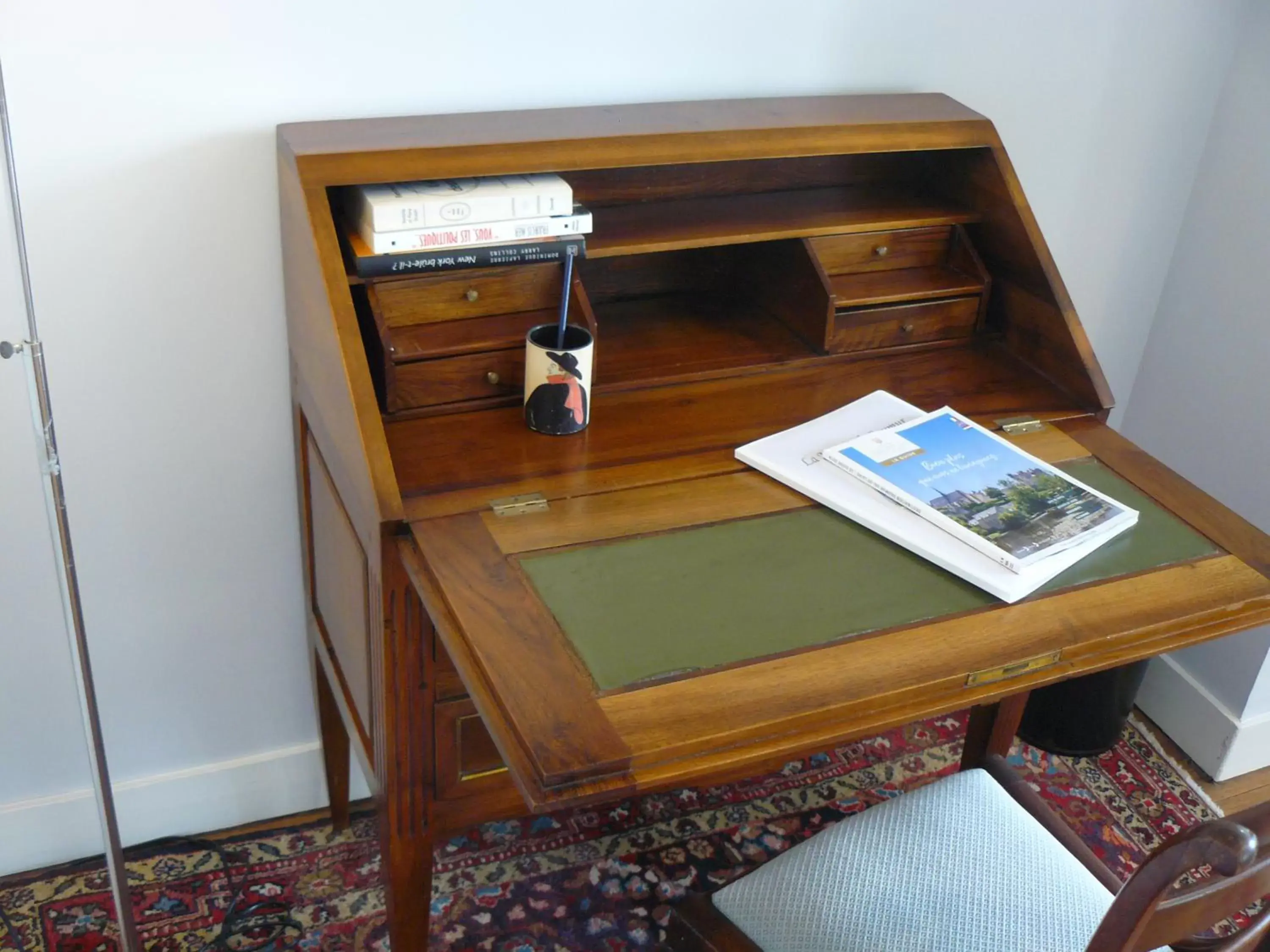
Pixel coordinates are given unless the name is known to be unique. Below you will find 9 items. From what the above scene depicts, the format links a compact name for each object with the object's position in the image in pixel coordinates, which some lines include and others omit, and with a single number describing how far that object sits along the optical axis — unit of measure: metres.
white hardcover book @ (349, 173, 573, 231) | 1.33
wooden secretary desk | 1.07
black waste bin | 2.08
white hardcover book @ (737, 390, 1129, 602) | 1.20
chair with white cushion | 1.22
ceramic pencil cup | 1.37
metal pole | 1.13
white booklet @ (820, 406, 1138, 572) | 1.25
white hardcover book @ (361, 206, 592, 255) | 1.33
